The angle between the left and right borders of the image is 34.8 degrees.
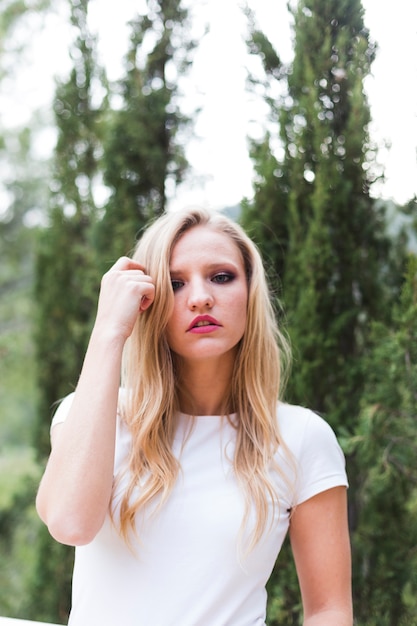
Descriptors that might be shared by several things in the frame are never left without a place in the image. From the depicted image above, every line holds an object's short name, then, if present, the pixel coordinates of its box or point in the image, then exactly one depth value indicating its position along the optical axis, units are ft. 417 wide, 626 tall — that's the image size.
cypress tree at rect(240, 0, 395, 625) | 7.50
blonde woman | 4.80
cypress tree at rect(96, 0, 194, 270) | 9.65
